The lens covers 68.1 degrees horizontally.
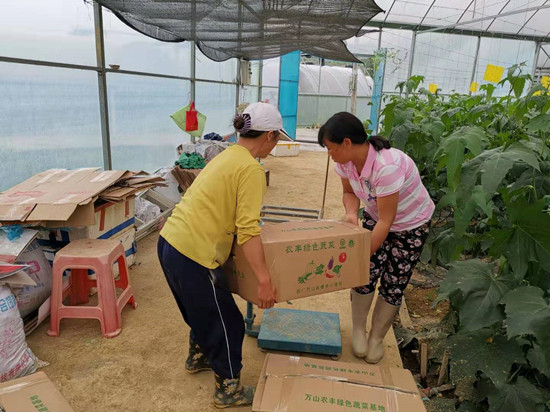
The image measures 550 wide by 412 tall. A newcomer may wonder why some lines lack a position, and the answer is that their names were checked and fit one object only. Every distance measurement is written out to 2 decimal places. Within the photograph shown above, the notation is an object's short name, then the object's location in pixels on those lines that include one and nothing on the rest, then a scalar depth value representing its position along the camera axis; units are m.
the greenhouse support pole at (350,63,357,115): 11.05
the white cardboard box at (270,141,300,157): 10.38
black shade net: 3.65
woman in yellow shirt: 1.67
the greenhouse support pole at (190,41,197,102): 6.54
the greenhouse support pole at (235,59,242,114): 9.25
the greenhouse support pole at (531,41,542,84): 12.68
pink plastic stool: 2.54
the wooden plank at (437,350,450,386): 2.29
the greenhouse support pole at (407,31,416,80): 12.37
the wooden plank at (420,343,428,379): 2.42
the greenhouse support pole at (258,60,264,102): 11.90
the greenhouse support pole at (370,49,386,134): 12.00
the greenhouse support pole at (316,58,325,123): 14.75
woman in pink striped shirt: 1.93
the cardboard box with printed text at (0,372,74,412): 1.65
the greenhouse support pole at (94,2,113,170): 3.88
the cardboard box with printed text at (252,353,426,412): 1.61
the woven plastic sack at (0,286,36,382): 2.11
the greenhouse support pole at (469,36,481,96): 12.27
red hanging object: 5.47
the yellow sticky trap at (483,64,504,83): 2.86
